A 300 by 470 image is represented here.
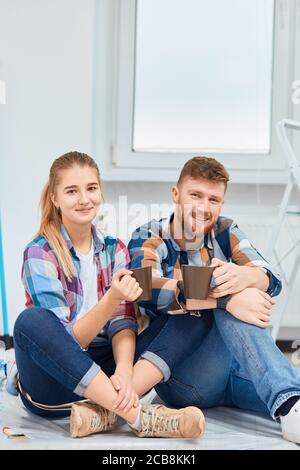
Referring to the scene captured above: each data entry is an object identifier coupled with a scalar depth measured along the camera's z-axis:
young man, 3.13
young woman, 3.09
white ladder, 4.17
